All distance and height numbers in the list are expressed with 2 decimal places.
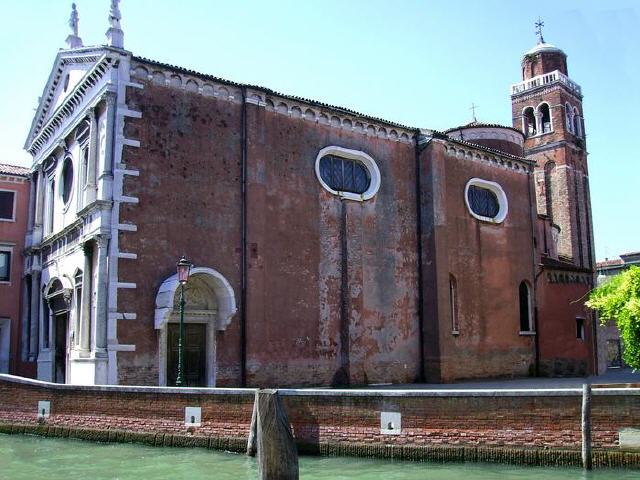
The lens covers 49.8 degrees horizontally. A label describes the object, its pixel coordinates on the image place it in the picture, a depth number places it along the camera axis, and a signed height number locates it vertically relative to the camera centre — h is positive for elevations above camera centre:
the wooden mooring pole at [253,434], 12.34 -1.65
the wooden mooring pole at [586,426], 10.98 -1.41
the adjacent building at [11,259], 22.92 +2.86
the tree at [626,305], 13.98 +0.65
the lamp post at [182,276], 14.62 +1.40
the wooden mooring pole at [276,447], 8.01 -1.24
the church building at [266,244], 16.59 +2.73
